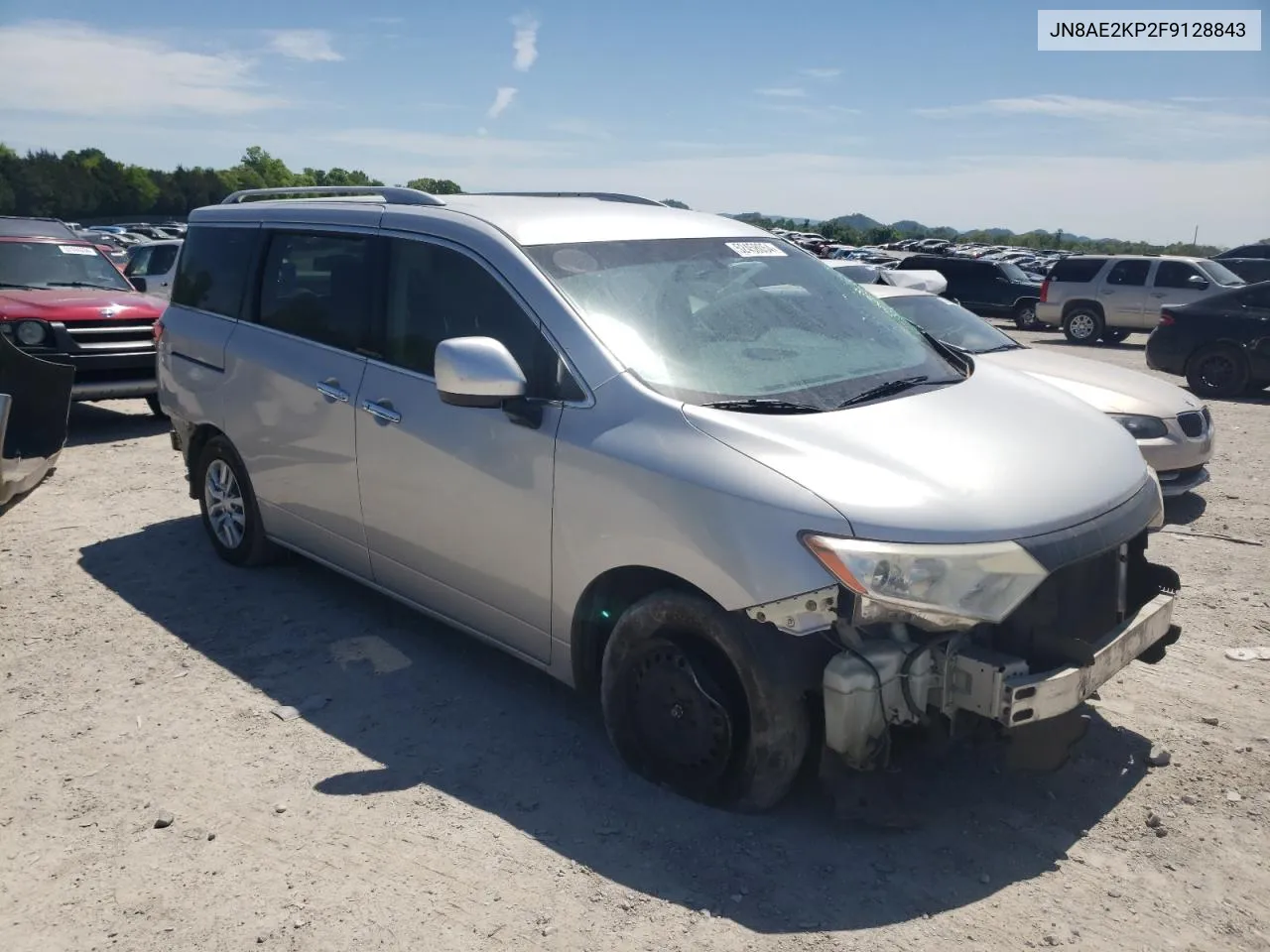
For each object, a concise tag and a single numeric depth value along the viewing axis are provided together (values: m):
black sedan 12.84
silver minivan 3.11
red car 9.34
